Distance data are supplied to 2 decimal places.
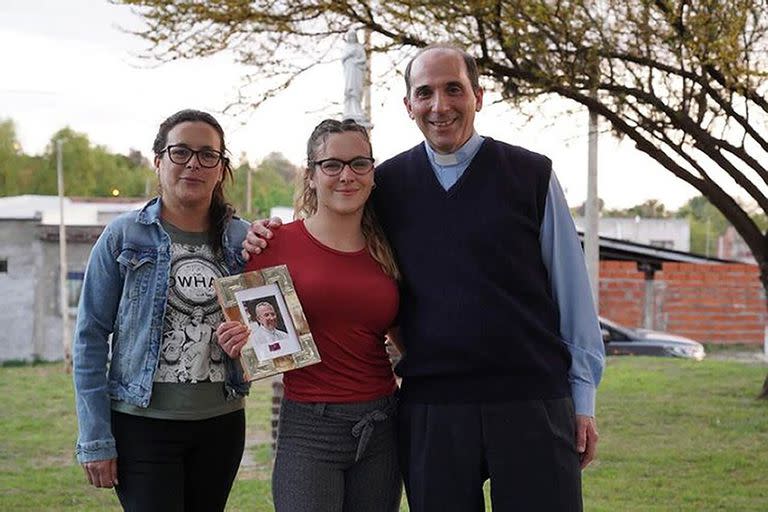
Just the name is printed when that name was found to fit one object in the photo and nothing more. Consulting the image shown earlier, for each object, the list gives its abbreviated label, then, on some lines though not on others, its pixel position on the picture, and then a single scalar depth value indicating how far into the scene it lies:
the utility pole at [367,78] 8.88
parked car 18.31
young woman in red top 3.22
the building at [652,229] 48.91
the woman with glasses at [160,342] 3.21
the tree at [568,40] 8.15
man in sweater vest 3.15
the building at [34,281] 22.00
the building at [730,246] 58.91
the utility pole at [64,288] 19.61
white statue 8.30
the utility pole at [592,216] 15.88
